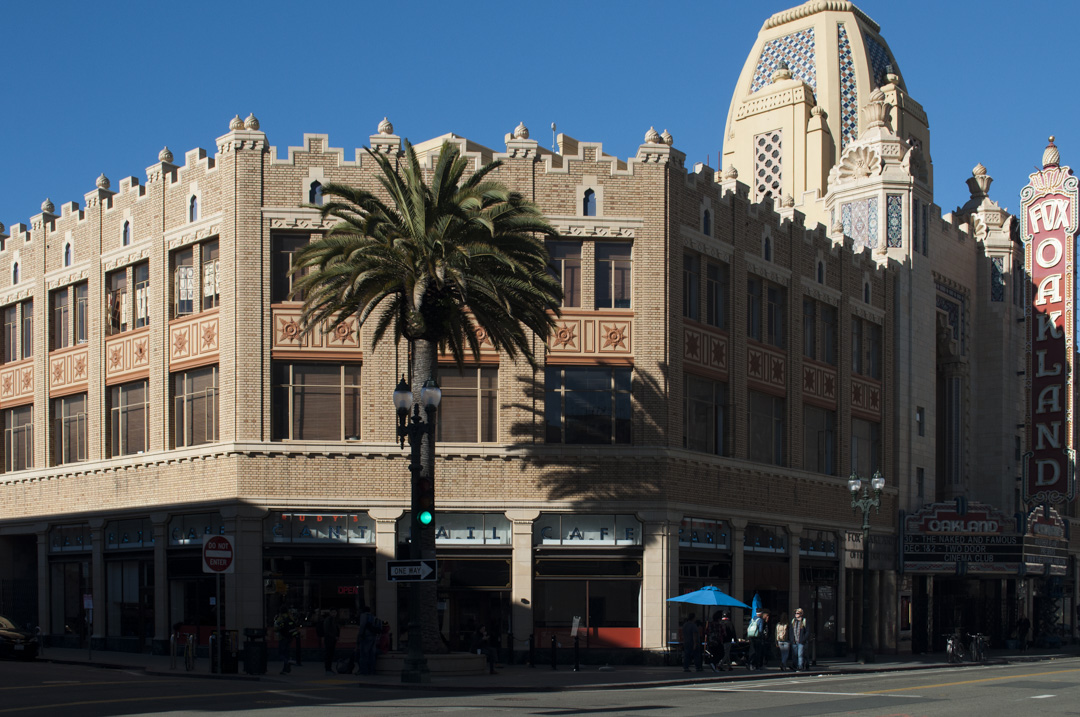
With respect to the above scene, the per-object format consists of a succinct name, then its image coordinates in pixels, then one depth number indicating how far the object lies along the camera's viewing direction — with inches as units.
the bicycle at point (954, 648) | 1801.2
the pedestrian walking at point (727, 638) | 1488.7
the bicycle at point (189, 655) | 1323.8
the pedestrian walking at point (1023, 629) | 2290.8
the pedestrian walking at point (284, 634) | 1310.3
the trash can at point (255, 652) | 1259.8
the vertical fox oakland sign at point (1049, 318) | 2391.7
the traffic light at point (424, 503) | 1135.6
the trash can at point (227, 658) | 1269.7
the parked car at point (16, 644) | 1504.7
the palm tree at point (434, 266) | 1311.5
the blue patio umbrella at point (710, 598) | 1489.8
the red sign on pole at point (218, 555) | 1186.6
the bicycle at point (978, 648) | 1817.2
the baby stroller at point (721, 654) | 1475.1
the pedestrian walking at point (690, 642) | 1430.9
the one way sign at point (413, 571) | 1148.5
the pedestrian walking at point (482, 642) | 1449.3
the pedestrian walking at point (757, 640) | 1513.3
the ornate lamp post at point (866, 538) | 1708.9
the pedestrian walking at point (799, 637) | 1542.8
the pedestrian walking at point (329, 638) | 1344.7
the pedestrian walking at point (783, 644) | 1534.2
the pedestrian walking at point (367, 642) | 1288.1
